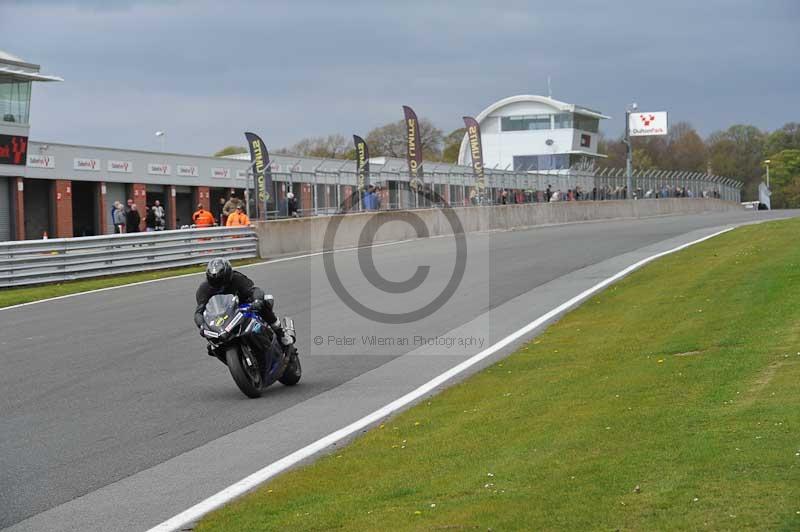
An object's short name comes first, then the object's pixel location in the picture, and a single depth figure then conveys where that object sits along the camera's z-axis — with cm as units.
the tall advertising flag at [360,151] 4622
